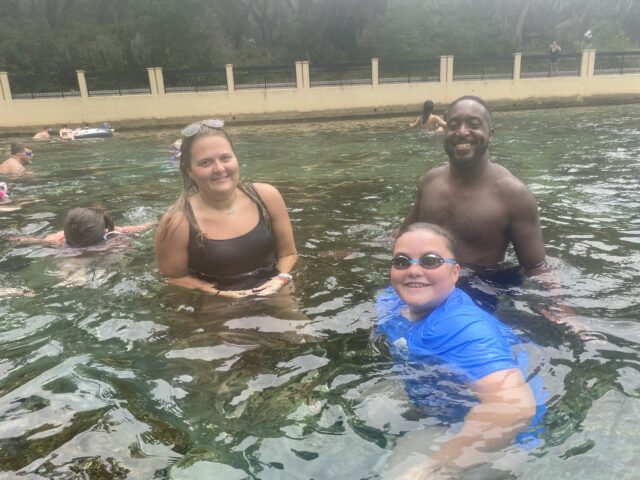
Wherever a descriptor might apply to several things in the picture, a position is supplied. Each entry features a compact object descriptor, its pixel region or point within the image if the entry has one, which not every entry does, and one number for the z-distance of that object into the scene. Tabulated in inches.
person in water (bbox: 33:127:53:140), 787.4
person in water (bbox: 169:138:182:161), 539.0
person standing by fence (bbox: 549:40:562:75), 1136.2
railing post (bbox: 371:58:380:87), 1071.9
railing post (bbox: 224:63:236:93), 998.4
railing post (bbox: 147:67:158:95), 1000.2
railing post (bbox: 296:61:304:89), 1038.4
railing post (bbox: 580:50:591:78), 1112.8
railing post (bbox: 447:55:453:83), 1093.8
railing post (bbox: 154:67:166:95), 1002.1
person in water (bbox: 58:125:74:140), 789.9
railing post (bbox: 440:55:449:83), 1092.0
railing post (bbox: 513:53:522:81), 1111.0
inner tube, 783.7
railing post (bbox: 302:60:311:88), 1045.2
